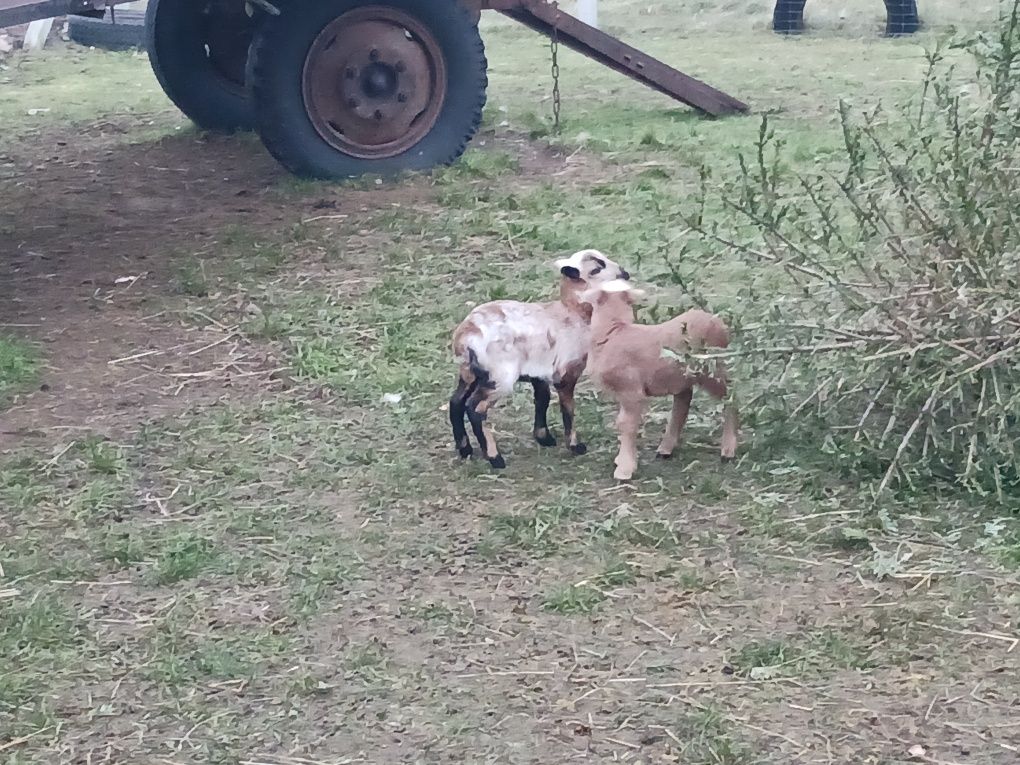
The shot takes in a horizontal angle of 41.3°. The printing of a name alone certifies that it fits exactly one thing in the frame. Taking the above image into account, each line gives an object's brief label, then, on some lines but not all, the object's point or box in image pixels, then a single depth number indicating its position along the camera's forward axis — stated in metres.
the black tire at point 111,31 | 12.09
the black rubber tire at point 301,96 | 6.95
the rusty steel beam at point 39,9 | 5.41
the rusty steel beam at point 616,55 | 8.00
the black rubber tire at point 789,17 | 13.59
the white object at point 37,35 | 14.20
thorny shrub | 3.50
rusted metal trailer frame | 6.98
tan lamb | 3.63
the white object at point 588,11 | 13.24
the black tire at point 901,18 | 12.80
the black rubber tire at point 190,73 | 8.59
